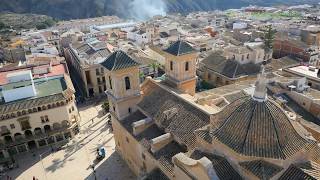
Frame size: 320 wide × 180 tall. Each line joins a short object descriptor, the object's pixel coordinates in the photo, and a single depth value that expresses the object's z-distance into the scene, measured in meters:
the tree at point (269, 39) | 57.21
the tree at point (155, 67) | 50.82
